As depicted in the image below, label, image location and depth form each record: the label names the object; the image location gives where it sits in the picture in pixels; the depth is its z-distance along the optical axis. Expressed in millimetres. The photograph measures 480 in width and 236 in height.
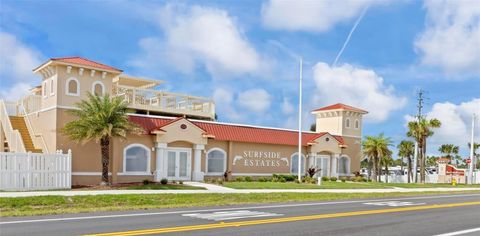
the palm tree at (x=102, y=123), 24484
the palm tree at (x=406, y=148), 68250
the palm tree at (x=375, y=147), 40219
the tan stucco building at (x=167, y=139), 27016
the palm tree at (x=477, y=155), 91031
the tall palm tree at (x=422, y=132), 50156
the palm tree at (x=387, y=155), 40931
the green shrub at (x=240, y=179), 32456
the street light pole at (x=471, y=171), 49569
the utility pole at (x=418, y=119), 47694
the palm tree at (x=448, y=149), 100562
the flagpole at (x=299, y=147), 33141
